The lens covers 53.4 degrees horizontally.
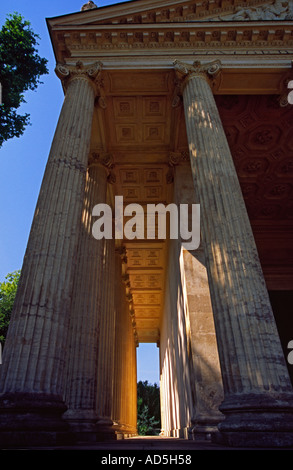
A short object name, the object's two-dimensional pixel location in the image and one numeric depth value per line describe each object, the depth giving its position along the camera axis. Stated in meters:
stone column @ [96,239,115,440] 9.09
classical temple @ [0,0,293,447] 4.69
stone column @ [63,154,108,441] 7.20
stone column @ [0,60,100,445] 4.29
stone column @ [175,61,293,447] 4.18
